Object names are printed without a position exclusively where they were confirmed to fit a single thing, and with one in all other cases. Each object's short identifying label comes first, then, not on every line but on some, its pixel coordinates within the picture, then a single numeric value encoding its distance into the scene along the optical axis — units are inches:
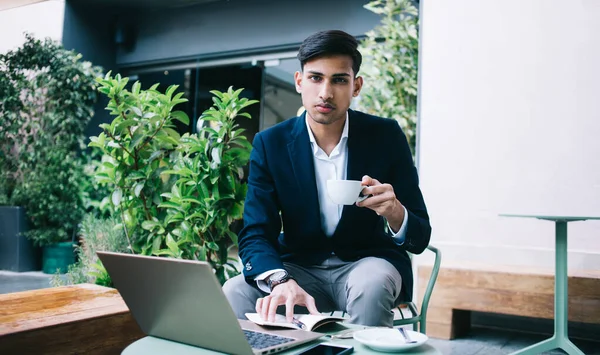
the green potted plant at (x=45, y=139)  135.9
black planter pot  134.6
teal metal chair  69.5
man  60.5
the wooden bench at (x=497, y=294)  116.7
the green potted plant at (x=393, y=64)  170.2
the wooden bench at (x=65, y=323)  56.7
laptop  33.9
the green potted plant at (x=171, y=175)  96.5
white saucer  36.8
